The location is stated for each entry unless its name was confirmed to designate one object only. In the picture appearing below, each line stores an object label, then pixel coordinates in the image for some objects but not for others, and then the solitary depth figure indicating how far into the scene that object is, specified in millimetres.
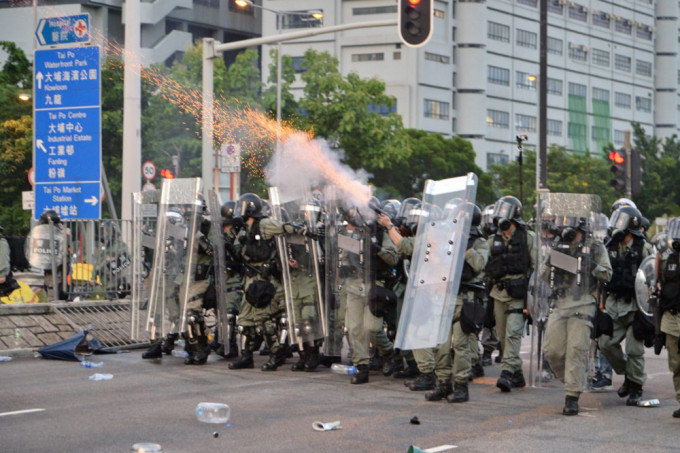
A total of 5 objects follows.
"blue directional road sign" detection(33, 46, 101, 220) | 16938
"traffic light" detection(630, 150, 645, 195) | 20125
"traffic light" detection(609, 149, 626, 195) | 20234
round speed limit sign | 26828
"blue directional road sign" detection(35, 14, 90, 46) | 17062
